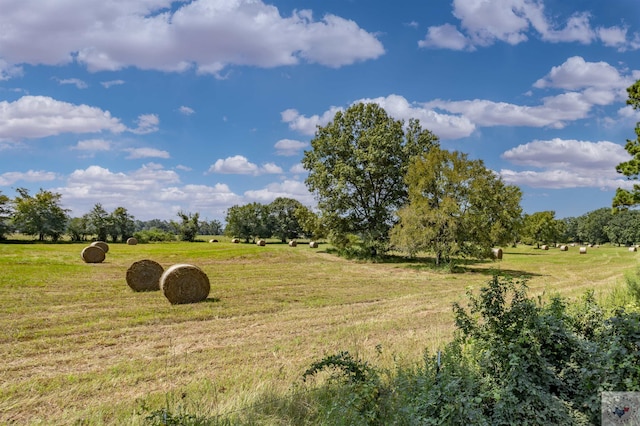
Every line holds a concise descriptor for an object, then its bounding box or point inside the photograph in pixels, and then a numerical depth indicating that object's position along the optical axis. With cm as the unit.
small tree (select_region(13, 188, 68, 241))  6894
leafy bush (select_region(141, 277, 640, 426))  509
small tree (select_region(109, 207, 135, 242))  7781
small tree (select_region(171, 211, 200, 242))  8894
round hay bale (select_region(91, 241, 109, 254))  4646
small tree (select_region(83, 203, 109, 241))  7556
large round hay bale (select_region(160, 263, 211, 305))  1670
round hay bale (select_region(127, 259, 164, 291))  2041
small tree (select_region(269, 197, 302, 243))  9019
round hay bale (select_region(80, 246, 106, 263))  3603
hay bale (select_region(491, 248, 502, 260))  4554
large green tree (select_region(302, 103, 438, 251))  3934
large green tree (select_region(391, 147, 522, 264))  3066
